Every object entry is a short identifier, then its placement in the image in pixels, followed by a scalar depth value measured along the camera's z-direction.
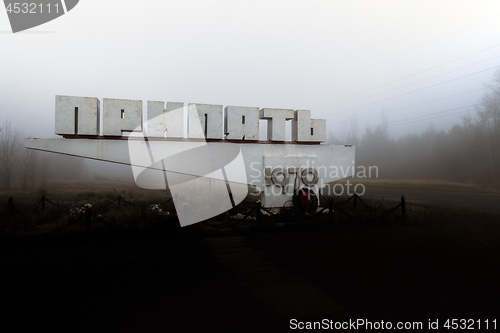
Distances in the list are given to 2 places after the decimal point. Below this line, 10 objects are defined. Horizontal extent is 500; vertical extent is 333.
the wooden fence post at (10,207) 8.70
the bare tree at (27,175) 19.56
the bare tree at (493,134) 28.16
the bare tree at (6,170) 18.69
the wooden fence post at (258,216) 8.01
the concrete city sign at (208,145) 7.91
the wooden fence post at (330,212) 8.35
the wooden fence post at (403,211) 9.06
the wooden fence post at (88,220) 6.67
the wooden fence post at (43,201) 10.66
